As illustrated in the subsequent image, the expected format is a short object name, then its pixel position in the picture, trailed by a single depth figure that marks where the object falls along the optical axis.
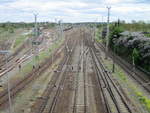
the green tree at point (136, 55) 46.21
